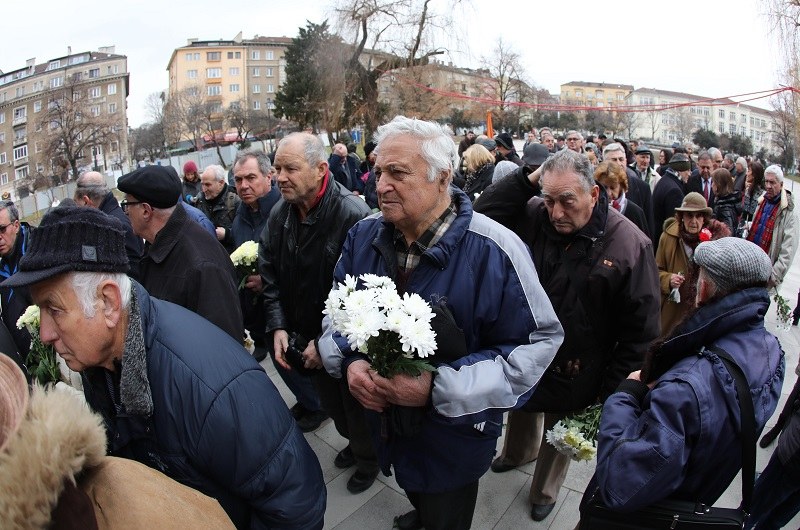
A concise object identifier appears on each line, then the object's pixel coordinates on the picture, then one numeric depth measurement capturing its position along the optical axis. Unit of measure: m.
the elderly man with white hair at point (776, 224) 5.35
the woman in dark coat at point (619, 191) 4.38
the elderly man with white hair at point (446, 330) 1.95
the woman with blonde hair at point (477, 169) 5.64
